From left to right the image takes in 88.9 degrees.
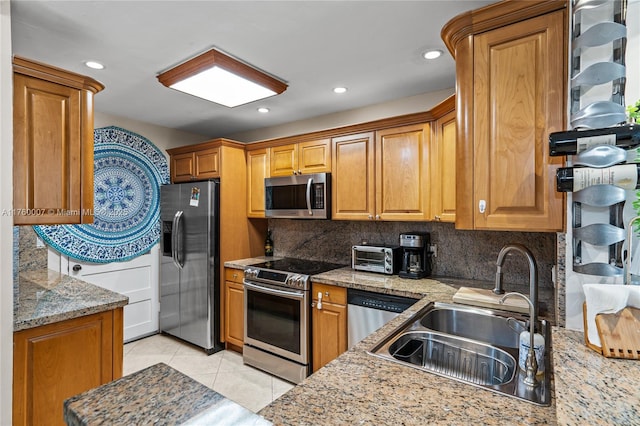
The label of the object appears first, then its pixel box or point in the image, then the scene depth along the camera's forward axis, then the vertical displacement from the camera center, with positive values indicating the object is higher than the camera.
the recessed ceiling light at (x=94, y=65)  2.21 +1.00
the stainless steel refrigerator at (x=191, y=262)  3.37 -0.56
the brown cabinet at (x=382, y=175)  2.58 +0.30
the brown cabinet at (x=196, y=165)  3.49 +0.51
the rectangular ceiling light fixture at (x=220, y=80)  2.12 +0.93
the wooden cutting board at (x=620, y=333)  1.00 -0.39
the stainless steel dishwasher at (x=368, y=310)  2.28 -0.73
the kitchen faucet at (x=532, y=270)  1.28 -0.24
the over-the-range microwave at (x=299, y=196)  3.04 +0.13
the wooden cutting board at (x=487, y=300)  1.72 -0.50
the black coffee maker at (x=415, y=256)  2.59 -0.37
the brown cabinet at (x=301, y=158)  3.10 +0.52
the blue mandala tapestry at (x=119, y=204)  3.22 +0.06
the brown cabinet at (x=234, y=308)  3.28 -1.00
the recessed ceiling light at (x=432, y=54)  2.09 +1.02
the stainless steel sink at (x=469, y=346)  1.25 -0.60
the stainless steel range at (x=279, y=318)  2.73 -0.96
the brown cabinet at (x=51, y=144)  1.72 +0.37
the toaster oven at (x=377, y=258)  2.71 -0.42
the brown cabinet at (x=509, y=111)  1.39 +0.45
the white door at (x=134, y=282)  3.34 -0.79
